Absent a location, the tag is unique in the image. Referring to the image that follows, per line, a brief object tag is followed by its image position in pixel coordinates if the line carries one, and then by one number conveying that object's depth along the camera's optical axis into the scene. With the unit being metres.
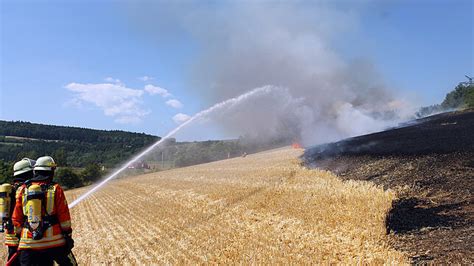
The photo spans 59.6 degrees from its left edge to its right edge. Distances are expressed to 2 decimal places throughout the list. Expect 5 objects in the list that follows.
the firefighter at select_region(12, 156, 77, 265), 6.18
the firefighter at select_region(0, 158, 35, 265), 6.89
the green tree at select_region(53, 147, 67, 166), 82.19
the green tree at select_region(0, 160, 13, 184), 67.81
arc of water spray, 17.77
